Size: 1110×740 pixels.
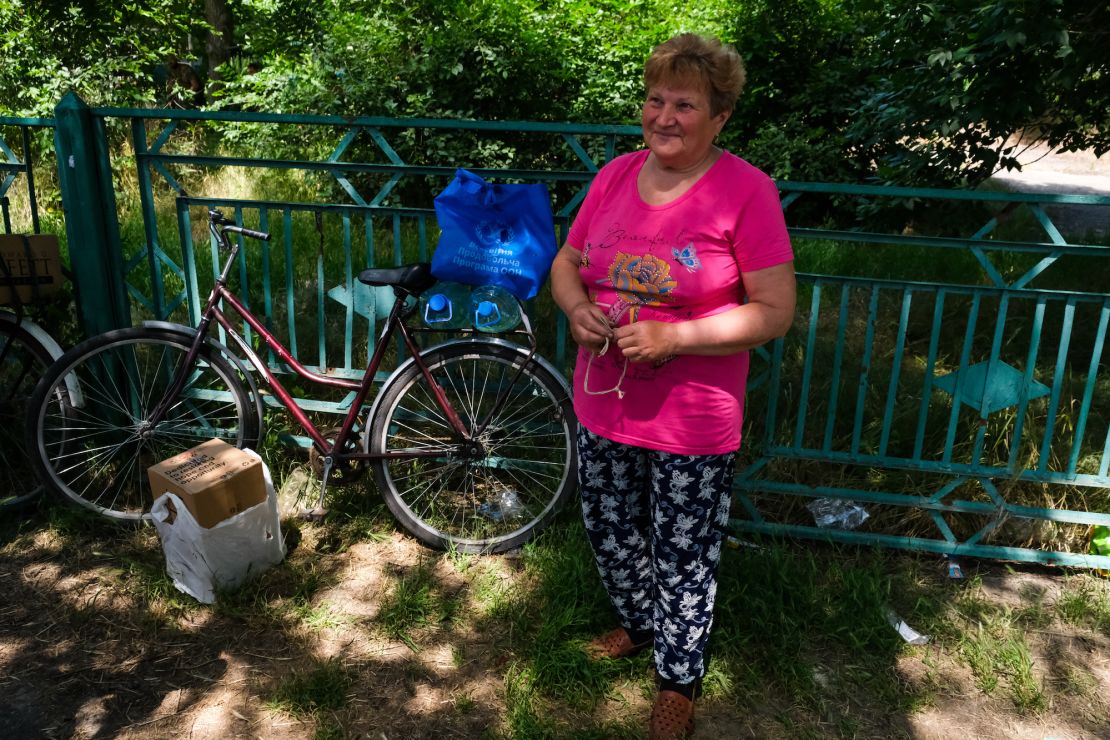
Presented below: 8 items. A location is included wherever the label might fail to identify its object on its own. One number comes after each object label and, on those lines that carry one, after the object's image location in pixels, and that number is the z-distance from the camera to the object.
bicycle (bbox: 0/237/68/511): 3.91
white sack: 3.29
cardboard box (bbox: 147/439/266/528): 3.25
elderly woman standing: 2.31
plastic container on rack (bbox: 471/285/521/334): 3.50
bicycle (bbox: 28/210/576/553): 3.62
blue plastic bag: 3.37
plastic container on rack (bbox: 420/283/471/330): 3.55
